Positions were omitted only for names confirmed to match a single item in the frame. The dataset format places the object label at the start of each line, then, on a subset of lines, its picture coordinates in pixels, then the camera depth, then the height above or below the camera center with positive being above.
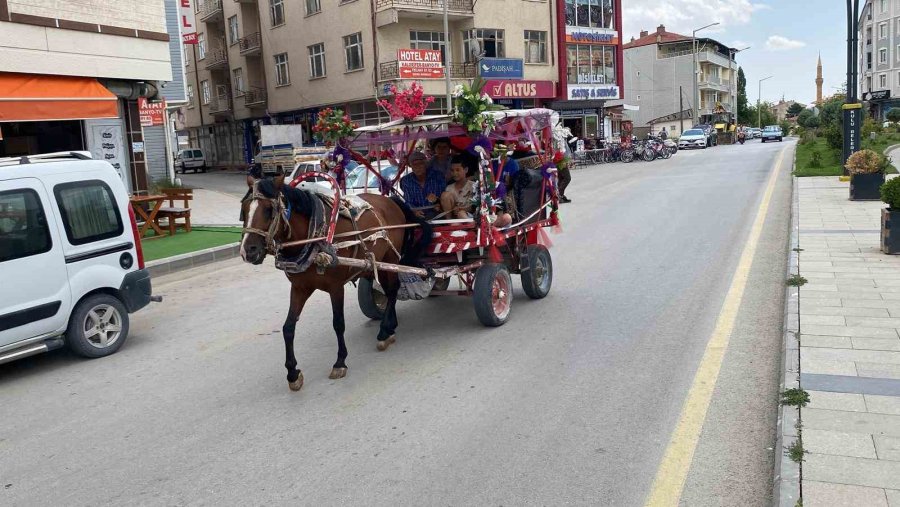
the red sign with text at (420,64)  31.77 +4.24
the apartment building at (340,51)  34.53 +5.89
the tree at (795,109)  152.93 +6.16
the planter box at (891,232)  9.79 -1.31
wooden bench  16.28 -0.81
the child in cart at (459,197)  7.86 -0.42
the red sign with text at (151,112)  20.19 +1.76
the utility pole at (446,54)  29.37 +4.23
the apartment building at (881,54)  76.38 +8.59
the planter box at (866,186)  15.79 -1.10
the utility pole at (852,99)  20.05 +1.02
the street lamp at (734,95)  100.76 +6.45
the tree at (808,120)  73.75 +2.00
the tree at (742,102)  113.69 +6.17
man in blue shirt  8.20 -0.31
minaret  150.00 +11.58
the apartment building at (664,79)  78.56 +7.28
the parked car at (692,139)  54.44 +0.37
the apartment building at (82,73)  14.61 +2.36
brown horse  5.55 -0.59
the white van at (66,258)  6.88 -0.78
